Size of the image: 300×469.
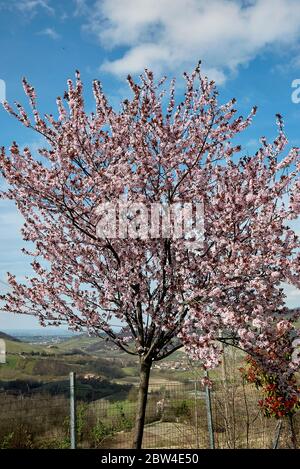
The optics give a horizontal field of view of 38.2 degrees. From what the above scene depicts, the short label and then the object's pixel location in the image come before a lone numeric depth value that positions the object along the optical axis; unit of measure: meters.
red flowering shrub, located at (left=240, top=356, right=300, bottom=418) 9.22
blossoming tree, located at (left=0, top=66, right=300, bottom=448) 5.46
